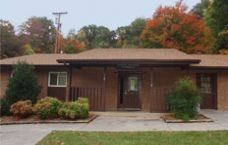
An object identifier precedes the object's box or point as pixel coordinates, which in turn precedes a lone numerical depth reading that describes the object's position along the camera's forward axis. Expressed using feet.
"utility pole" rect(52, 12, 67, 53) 137.55
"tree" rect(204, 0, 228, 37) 98.68
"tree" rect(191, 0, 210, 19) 162.91
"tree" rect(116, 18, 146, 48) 175.51
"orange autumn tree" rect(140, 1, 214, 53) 121.70
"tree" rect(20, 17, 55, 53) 182.17
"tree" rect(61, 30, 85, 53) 160.02
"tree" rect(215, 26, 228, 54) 104.43
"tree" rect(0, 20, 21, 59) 146.13
